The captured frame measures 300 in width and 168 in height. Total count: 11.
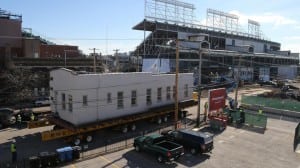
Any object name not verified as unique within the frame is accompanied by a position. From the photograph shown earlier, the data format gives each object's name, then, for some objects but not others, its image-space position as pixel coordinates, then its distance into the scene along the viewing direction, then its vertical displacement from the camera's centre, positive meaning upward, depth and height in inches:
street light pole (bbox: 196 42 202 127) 1107.3 -97.4
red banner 1290.6 -134.7
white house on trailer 933.8 -89.5
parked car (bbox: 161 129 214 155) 840.9 -222.6
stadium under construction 2984.7 +245.4
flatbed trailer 886.0 -196.1
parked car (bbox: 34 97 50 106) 1665.8 -196.5
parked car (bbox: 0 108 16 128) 1137.1 -202.4
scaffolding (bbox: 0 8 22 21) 2263.4 +469.9
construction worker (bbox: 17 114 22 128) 1193.3 -221.6
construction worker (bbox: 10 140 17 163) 767.1 -241.0
